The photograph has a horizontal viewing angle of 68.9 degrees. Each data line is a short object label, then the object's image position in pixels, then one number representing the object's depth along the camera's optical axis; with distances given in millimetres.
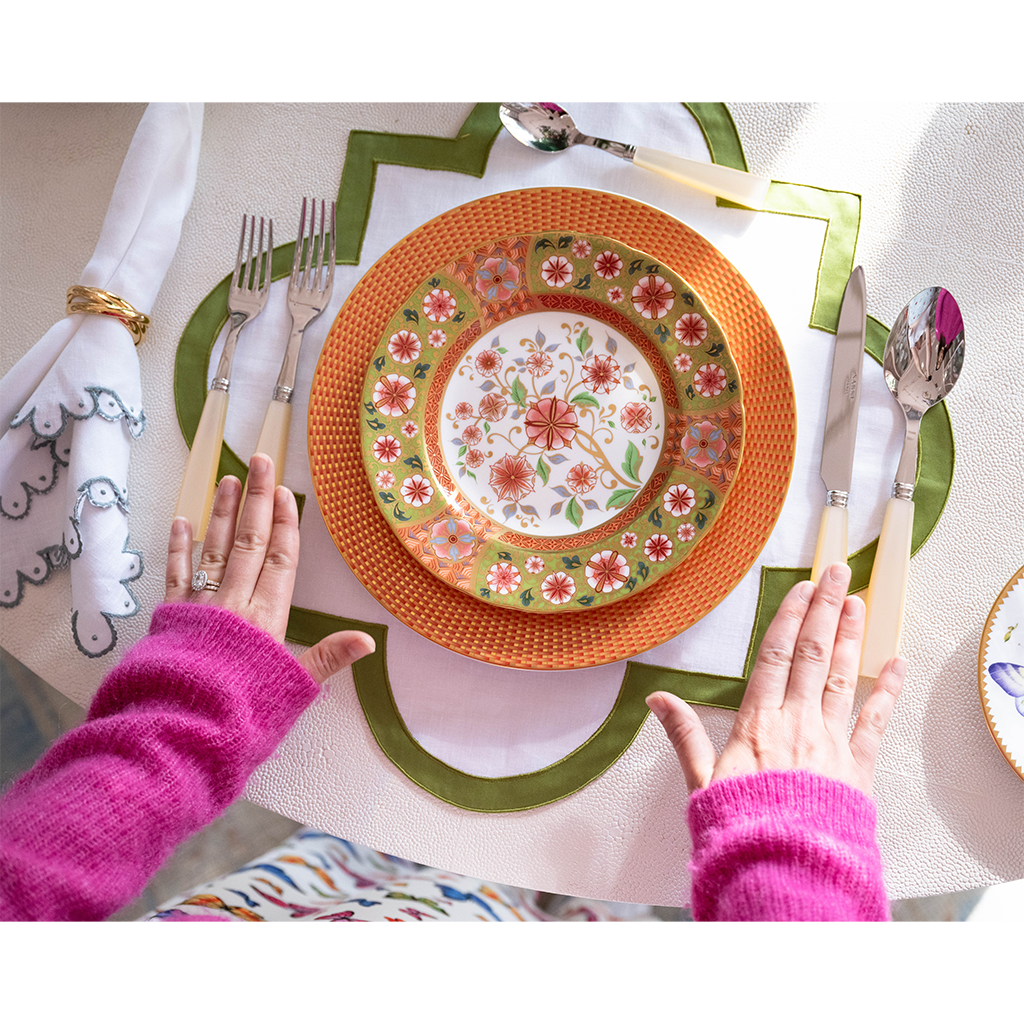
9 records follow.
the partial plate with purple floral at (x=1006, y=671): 820
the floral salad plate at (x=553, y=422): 811
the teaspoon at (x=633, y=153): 893
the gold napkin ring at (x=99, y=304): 897
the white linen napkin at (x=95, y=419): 875
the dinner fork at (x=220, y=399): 887
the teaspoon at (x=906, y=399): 835
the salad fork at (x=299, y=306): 887
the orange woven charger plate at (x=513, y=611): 813
